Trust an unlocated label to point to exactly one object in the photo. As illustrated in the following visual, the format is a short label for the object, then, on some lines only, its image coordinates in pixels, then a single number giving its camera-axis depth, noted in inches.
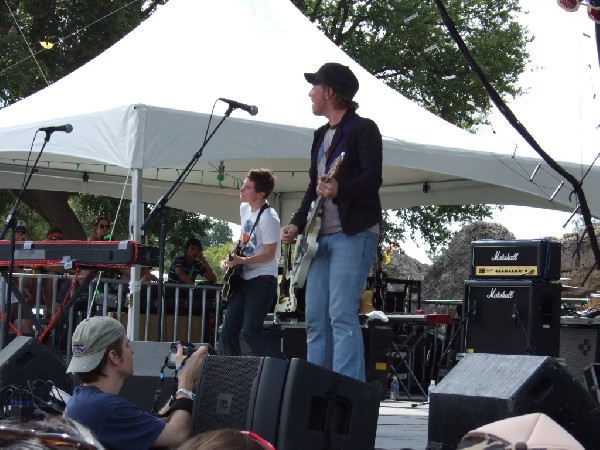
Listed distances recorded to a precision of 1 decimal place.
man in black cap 289.4
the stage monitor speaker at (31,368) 319.5
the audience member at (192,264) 643.4
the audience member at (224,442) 77.5
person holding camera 215.8
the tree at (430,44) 1339.0
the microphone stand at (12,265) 385.9
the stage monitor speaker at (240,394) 207.6
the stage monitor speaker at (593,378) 343.1
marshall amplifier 476.9
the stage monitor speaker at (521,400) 208.9
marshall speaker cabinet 470.6
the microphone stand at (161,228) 375.8
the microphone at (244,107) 408.4
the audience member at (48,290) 584.7
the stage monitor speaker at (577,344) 508.7
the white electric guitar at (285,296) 326.9
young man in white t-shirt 395.4
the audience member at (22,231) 607.1
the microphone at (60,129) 421.1
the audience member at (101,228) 642.5
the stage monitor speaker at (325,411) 205.4
